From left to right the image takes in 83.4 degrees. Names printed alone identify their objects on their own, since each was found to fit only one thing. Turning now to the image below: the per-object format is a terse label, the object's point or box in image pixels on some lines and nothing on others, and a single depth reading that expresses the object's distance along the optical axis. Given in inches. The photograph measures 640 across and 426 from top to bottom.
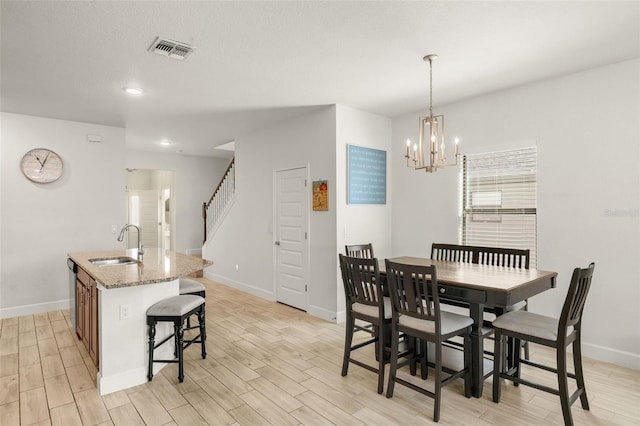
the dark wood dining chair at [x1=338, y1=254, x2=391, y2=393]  109.3
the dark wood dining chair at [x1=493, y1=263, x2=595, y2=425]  89.7
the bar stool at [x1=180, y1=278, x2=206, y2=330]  142.8
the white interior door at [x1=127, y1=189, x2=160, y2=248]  397.4
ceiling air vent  110.4
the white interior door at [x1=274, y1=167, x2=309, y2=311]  197.5
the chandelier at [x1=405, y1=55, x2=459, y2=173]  117.8
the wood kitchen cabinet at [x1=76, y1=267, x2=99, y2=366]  117.2
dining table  97.0
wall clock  193.9
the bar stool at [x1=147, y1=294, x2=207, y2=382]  113.0
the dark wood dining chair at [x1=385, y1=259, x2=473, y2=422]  95.3
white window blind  153.4
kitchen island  108.7
